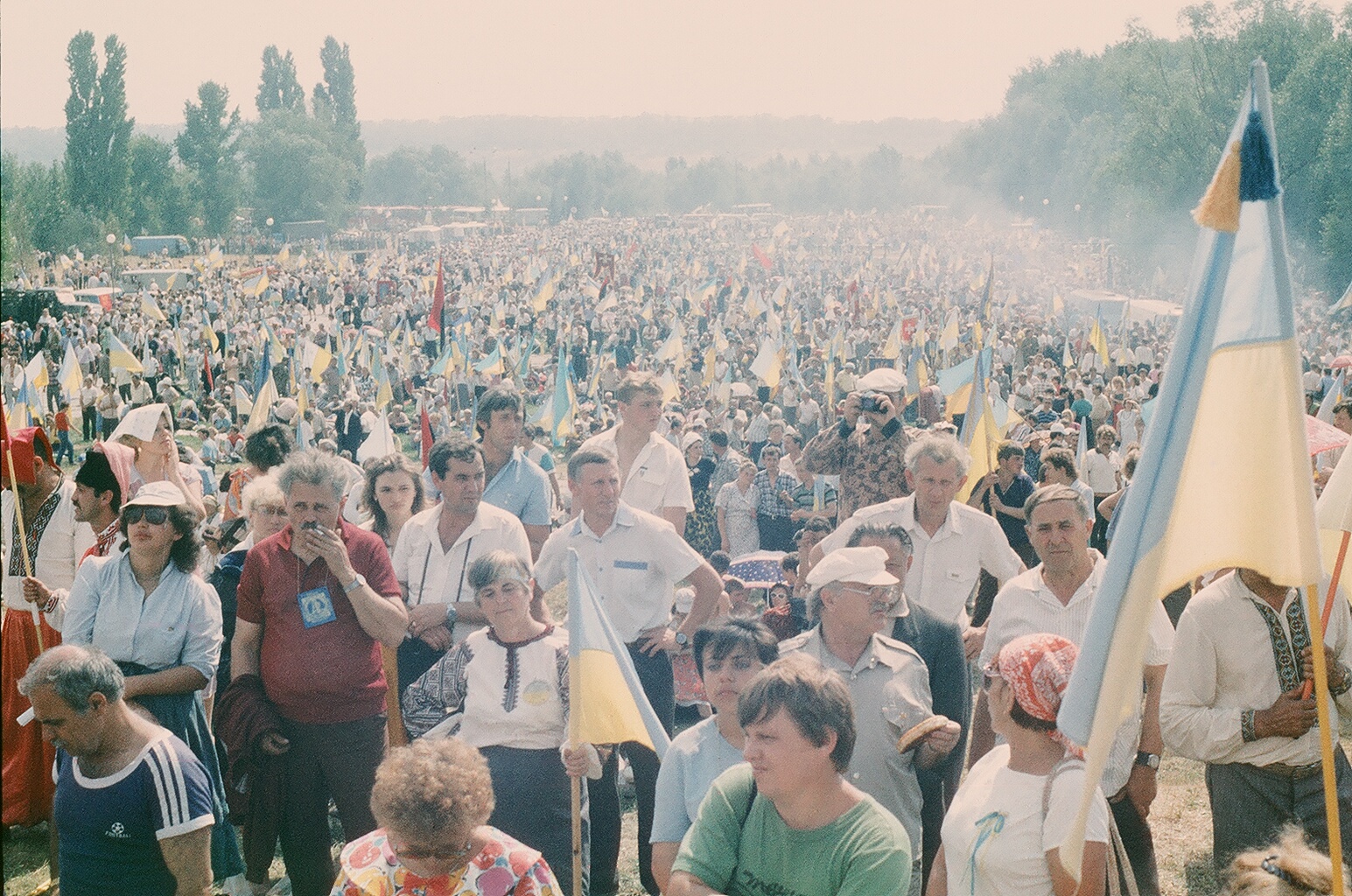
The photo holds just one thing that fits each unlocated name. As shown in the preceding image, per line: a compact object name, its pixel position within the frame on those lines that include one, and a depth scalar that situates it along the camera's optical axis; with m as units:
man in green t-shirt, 2.76
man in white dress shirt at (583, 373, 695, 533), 6.05
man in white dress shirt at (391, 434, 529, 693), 5.02
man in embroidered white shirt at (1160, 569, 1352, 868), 3.78
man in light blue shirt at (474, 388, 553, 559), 5.77
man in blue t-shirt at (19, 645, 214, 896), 3.51
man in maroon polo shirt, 4.37
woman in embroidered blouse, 4.28
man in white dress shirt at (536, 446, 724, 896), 5.04
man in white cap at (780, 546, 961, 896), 3.78
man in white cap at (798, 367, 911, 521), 6.27
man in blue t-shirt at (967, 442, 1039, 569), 7.85
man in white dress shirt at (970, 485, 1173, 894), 4.06
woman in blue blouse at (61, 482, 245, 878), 4.39
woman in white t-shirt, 2.82
